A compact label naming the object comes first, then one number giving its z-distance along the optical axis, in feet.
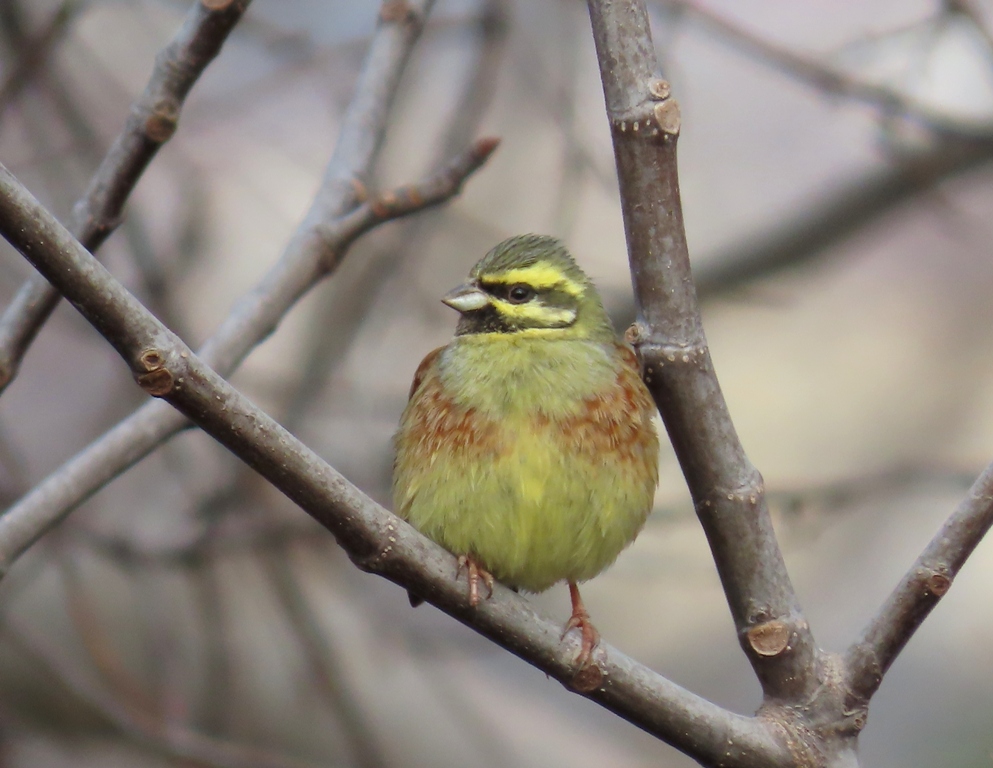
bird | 19.77
